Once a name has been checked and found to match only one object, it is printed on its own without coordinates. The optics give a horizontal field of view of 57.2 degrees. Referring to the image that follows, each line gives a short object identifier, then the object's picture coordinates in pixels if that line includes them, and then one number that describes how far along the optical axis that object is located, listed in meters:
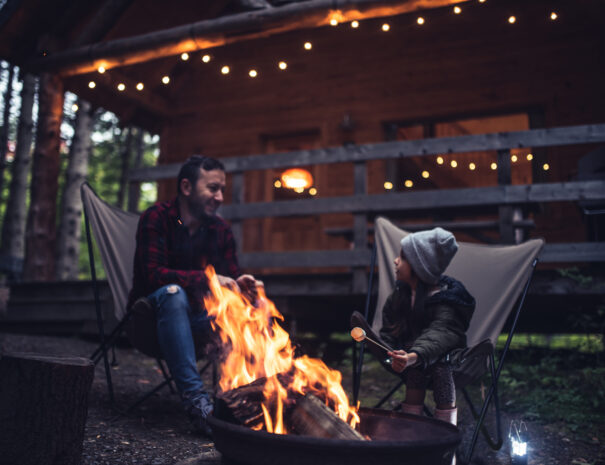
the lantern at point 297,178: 7.08
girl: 2.38
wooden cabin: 4.74
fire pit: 1.54
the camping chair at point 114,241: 3.47
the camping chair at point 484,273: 3.18
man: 2.56
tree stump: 1.98
